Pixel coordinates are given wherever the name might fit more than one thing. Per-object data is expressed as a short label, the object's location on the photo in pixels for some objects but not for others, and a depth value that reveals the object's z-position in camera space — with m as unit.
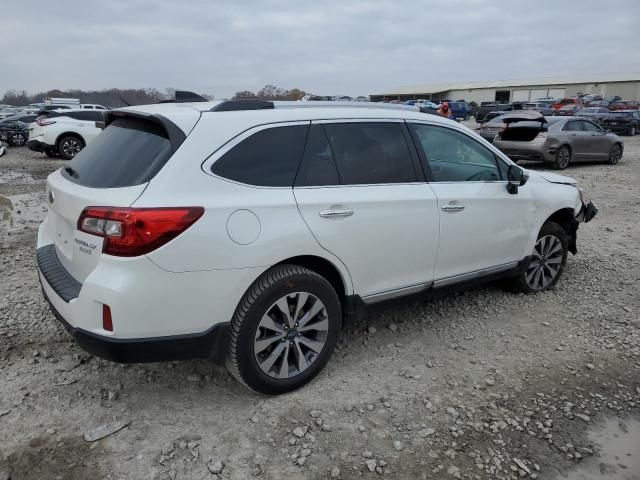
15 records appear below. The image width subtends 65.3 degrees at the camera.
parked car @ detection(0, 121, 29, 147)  19.64
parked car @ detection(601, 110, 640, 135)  27.98
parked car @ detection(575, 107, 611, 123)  28.94
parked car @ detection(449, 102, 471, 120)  44.06
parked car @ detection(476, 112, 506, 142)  15.03
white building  76.81
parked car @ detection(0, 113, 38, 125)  20.32
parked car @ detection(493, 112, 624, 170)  13.58
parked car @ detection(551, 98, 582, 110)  43.53
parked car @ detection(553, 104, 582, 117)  31.06
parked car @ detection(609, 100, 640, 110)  37.94
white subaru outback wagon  2.54
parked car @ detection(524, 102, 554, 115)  42.97
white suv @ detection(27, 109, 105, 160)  14.77
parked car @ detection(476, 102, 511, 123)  39.67
